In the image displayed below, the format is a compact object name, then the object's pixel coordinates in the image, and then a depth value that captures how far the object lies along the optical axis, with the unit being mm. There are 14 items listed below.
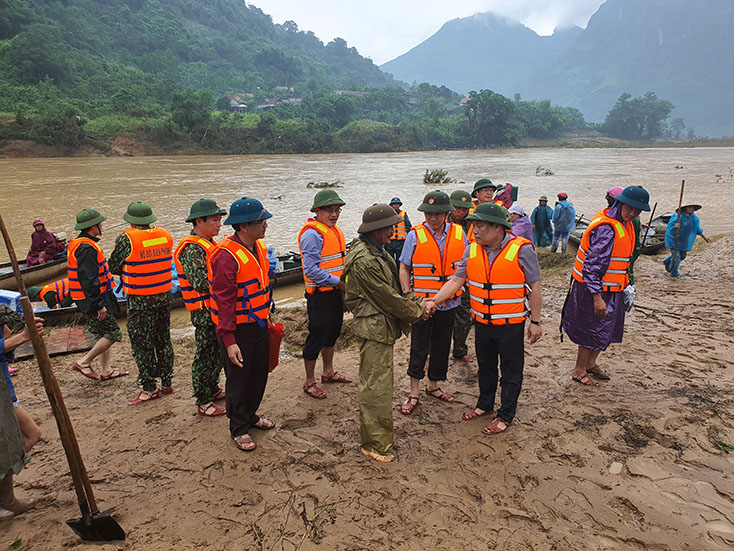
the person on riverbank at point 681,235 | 8469
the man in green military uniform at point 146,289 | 4281
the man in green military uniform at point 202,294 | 3879
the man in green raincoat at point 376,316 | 3266
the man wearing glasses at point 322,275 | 4145
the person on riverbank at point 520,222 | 6676
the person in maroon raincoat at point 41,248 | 9914
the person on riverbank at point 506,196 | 7691
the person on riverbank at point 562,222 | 11352
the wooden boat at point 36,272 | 8836
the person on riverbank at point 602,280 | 4090
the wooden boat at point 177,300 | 7040
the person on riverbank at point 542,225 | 11258
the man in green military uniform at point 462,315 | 5293
